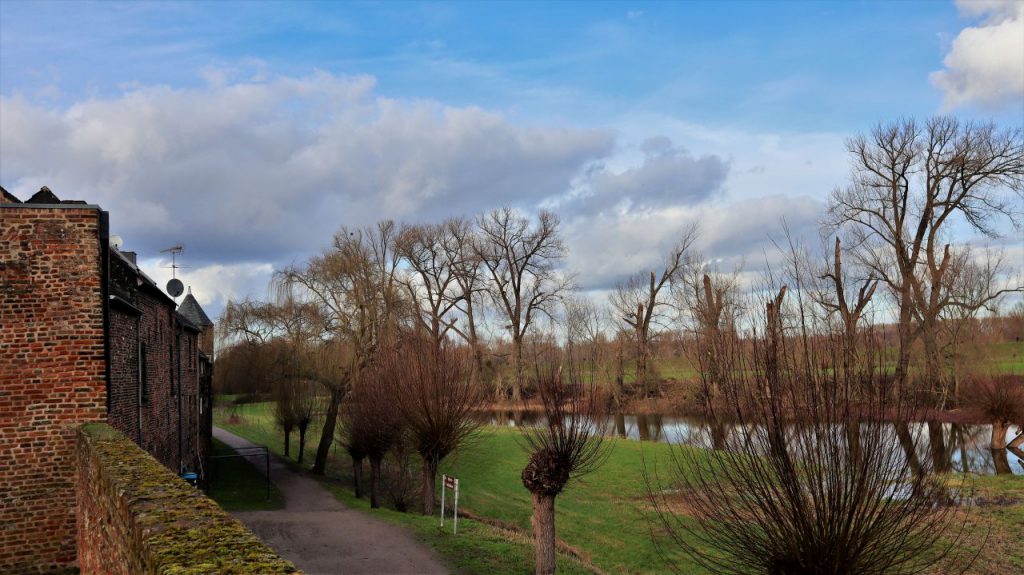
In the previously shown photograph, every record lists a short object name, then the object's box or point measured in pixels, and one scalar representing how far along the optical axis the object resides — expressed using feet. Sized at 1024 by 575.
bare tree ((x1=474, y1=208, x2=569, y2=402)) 168.66
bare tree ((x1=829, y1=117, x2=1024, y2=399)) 100.58
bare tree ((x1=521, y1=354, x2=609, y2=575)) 44.32
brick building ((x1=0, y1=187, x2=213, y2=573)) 36.52
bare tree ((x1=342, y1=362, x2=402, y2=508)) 69.46
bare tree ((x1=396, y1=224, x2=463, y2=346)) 148.97
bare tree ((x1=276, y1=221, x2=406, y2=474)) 93.97
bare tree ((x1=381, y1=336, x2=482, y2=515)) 64.18
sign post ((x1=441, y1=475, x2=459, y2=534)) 55.62
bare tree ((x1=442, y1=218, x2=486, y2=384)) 158.20
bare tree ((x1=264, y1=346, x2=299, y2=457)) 103.04
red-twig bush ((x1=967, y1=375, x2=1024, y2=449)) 87.10
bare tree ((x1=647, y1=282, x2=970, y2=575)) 21.16
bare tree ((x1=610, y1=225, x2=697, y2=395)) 147.74
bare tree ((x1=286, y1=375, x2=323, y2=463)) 102.63
